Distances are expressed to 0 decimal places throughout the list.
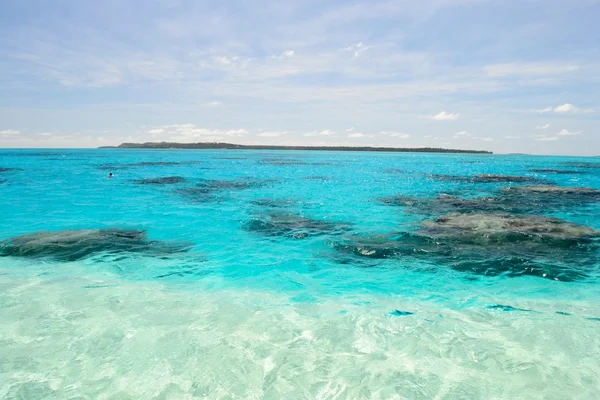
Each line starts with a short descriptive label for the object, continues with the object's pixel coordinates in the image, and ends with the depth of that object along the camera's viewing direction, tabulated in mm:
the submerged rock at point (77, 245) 12423
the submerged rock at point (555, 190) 30481
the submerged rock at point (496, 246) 11234
